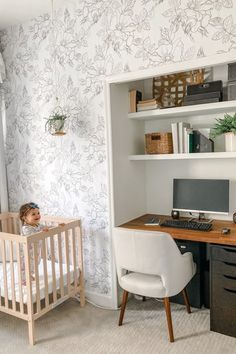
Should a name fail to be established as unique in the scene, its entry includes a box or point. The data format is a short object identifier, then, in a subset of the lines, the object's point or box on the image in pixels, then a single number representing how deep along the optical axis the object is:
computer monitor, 2.69
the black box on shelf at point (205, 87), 2.49
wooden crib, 2.27
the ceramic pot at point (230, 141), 2.46
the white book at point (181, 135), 2.72
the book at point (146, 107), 2.74
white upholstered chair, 2.13
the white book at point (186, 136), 2.69
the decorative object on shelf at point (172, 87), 2.84
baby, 2.53
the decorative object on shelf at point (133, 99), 2.83
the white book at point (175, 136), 2.74
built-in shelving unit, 2.54
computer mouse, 2.35
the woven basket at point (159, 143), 2.81
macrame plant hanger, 2.70
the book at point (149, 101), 2.73
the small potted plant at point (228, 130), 2.47
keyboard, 2.47
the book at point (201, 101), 2.49
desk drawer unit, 2.20
